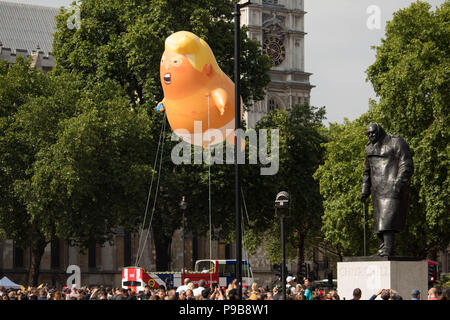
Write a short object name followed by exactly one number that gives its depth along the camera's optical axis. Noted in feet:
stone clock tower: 385.29
